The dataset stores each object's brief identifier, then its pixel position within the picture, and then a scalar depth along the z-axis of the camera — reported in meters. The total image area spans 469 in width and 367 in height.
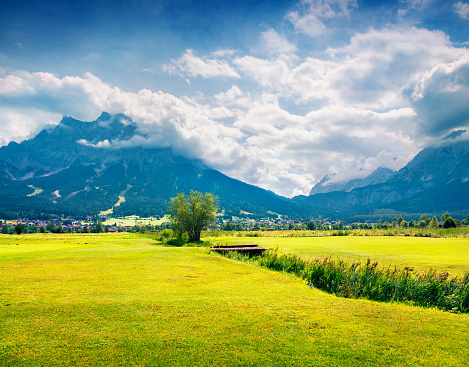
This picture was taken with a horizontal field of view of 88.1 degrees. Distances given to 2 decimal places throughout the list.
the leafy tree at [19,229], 80.81
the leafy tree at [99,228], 125.60
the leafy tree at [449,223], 83.99
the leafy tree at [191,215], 57.77
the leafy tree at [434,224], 91.62
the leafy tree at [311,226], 138.88
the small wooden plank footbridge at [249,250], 29.23
